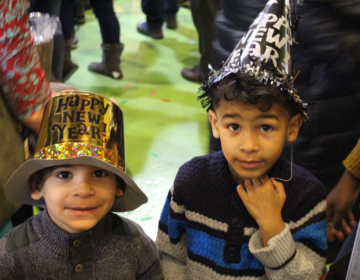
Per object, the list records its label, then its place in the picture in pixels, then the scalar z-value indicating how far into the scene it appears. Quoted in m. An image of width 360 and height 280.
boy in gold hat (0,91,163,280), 0.85
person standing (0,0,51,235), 0.96
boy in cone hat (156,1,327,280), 0.86
